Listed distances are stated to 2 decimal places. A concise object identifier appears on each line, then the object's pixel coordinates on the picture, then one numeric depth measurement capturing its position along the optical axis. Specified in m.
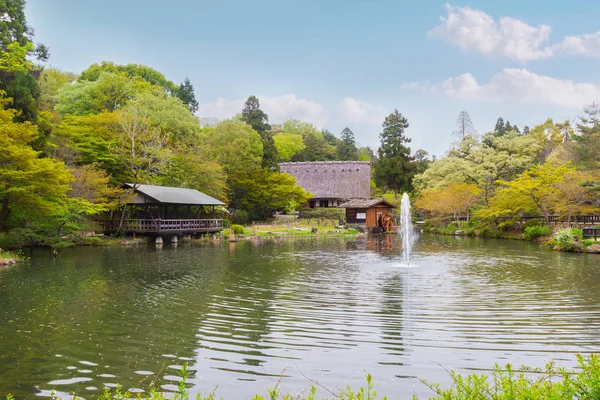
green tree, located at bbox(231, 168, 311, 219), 42.19
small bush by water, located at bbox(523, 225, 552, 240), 27.81
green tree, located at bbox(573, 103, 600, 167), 28.67
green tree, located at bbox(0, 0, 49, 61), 24.31
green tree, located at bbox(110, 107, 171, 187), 28.52
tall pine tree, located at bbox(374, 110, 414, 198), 52.31
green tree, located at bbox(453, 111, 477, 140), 60.09
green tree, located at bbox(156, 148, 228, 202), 34.28
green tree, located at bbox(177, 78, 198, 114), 57.78
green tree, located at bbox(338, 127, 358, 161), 67.94
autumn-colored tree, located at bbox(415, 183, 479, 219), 38.44
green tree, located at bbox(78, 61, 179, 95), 45.65
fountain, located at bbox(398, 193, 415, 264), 19.48
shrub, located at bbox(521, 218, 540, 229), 30.82
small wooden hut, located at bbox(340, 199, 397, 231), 43.12
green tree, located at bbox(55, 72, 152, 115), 35.25
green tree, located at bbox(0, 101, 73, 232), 16.94
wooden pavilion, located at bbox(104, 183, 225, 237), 27.61
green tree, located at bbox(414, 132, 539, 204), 39.09
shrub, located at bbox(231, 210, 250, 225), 41.31
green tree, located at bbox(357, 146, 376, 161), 78.75
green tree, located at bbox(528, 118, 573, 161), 52.31
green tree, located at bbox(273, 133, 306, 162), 66.75
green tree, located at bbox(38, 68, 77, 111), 26.94
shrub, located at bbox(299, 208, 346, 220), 46.25
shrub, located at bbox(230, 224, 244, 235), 34.23
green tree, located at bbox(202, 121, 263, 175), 42.66
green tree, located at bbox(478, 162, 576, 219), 27.00
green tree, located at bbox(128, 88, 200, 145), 33.69
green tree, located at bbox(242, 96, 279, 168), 48.84
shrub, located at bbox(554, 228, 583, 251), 21.39
